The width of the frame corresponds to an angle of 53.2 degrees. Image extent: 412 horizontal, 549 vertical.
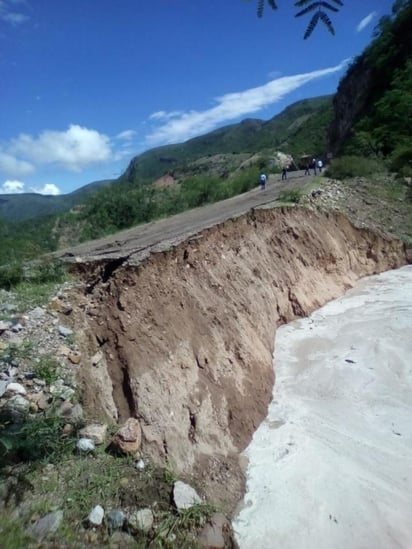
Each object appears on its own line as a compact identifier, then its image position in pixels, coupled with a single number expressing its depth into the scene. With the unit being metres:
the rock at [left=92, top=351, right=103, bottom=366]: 6.03
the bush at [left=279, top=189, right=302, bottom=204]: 13.74
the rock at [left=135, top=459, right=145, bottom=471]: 4.88
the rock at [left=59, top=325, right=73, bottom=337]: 6.09
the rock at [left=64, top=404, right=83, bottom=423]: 5.07
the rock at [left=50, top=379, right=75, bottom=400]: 5.23
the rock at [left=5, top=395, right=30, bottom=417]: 4.81
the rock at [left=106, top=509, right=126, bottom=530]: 4.20
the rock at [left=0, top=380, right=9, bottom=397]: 4.97
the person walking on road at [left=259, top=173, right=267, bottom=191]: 22.43
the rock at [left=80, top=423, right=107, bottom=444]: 4.97
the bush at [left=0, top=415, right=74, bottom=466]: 4.47
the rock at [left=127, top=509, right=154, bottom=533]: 4.23
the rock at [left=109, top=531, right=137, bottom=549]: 4.05
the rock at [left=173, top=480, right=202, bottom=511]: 4.57
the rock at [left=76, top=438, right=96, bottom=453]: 4.83
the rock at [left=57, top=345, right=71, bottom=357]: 5.77
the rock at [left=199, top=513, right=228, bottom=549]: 4.37
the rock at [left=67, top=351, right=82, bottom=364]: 5.76
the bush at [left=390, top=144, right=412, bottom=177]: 18.15
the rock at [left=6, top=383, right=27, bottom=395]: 5.02
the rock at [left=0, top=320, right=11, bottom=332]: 5.79
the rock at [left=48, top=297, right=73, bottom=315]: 6.47
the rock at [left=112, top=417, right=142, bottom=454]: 4.96
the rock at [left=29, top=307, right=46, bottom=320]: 6.18
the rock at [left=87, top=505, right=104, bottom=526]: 4.15
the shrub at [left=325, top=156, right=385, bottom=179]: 17.92
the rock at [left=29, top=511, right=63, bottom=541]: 3.87
